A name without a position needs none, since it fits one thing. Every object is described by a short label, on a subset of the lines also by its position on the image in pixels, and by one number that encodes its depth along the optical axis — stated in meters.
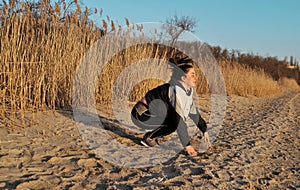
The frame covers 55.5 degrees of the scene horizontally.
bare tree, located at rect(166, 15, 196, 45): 17.12
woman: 2.53
